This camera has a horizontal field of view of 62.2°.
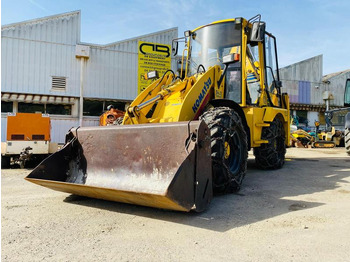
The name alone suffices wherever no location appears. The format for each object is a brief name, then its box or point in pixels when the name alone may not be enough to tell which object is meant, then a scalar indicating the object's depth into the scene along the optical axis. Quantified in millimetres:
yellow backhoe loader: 3357
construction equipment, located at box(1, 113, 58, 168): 7742
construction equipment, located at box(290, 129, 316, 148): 16312
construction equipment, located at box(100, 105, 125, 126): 12498
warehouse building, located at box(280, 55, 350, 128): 25156
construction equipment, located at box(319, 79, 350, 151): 14703
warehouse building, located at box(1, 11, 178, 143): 13922
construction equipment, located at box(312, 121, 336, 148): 15682
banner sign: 16188
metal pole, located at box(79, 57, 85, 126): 14992
